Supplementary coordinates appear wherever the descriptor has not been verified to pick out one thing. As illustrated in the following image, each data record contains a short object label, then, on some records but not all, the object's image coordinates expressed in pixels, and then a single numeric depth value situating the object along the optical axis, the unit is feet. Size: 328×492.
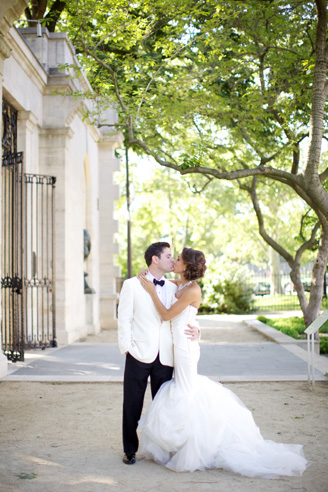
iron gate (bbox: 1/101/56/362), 33.99
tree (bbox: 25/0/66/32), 51.85
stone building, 37.04
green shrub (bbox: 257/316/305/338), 48.66
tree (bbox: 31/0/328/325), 30.40
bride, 15.42
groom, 16.03
